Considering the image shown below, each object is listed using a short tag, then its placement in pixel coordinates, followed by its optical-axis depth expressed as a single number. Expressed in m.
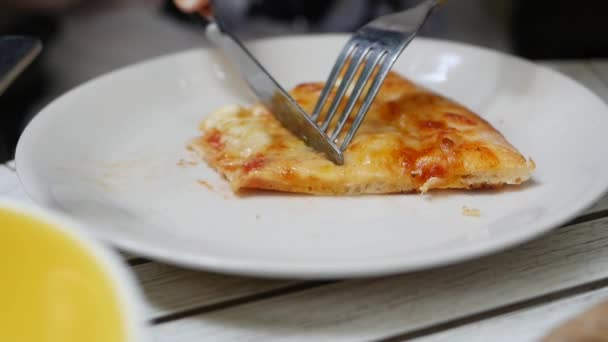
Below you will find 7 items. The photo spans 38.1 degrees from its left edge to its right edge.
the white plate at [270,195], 0.35
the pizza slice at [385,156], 0.42
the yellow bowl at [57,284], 0.28
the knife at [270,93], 0.44
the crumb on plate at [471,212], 0.40
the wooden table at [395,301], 0.35
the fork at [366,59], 0.44
